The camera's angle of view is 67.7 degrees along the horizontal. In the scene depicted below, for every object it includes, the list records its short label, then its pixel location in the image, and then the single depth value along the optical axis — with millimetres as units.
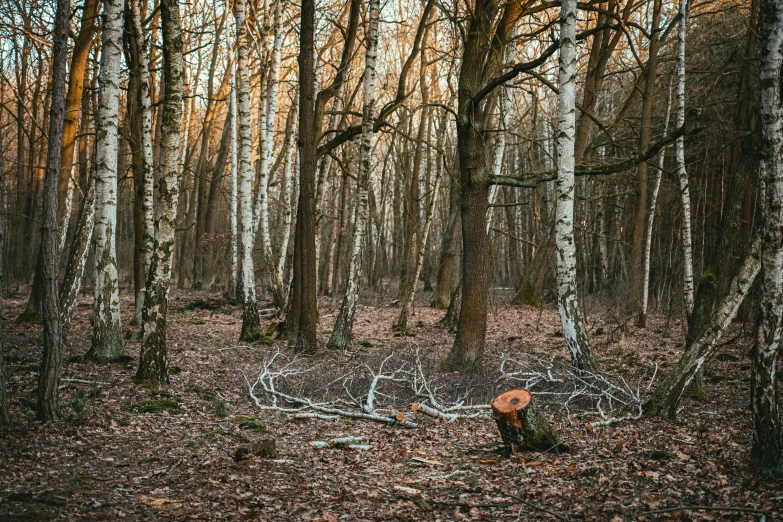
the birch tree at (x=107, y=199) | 8719
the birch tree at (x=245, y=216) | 12617
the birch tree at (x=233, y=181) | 15703
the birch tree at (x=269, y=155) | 13242
